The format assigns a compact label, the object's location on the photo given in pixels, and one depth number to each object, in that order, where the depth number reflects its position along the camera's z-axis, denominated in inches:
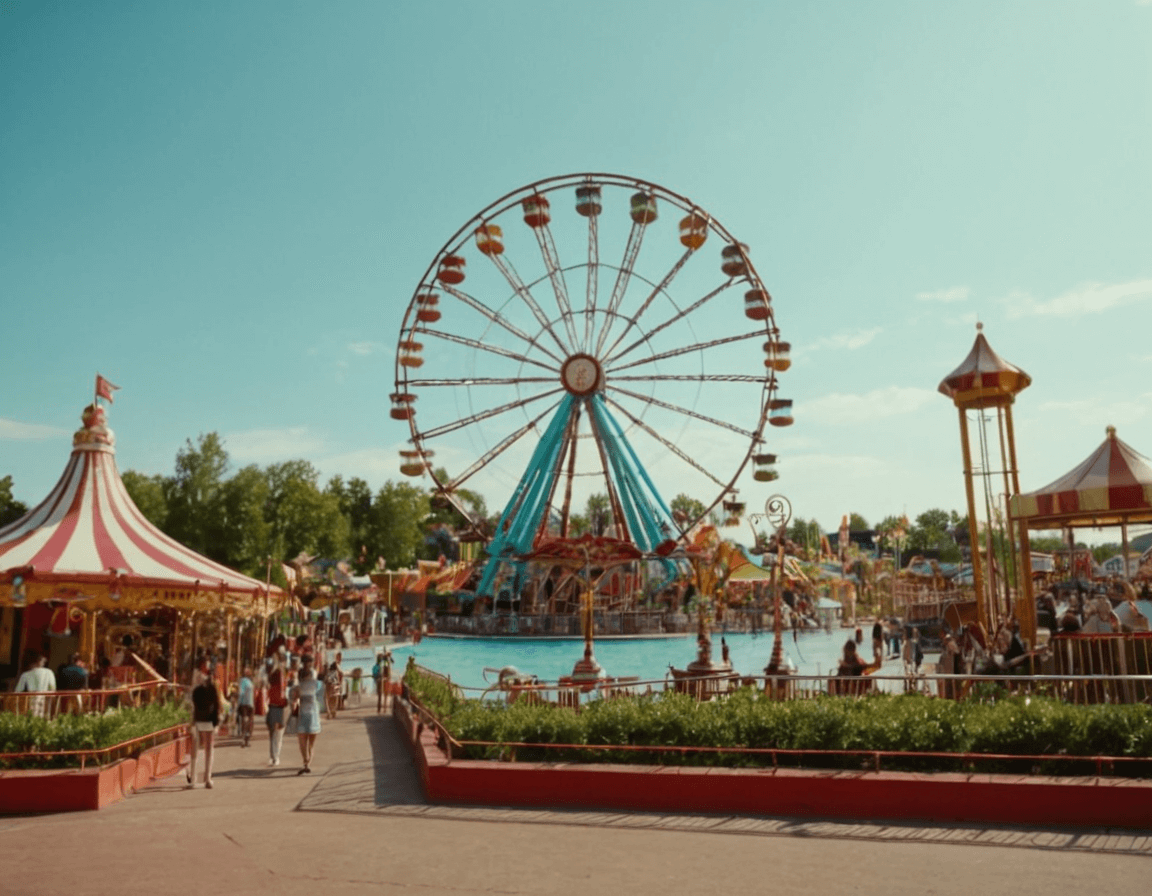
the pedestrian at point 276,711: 484.4
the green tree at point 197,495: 2142.0
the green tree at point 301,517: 2346.2
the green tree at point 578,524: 3052.2
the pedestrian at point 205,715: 413.7
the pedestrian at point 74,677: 477.4
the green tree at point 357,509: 2945.4
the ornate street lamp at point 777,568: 561.3
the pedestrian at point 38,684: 407.8
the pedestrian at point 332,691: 751.1
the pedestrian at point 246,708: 573.9
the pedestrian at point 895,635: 1401.0
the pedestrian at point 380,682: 786.8
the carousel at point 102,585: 606.9
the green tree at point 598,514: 2233.5
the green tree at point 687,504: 3612.7
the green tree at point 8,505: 2206.2
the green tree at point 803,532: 4119.6
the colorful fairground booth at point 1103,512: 480.3
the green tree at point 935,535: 4537.4
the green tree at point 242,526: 2133.4
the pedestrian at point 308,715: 453.4
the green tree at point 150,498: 2123.5
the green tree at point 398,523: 2923.2
